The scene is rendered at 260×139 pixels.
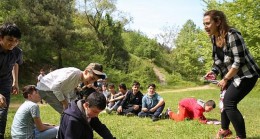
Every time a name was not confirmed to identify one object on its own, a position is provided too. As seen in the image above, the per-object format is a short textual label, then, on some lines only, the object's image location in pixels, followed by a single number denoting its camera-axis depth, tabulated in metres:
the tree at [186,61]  34.49
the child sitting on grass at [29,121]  3.57
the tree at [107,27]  30.14
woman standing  3.10
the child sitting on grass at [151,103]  6.50
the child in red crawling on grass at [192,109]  5.77
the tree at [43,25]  19.40
